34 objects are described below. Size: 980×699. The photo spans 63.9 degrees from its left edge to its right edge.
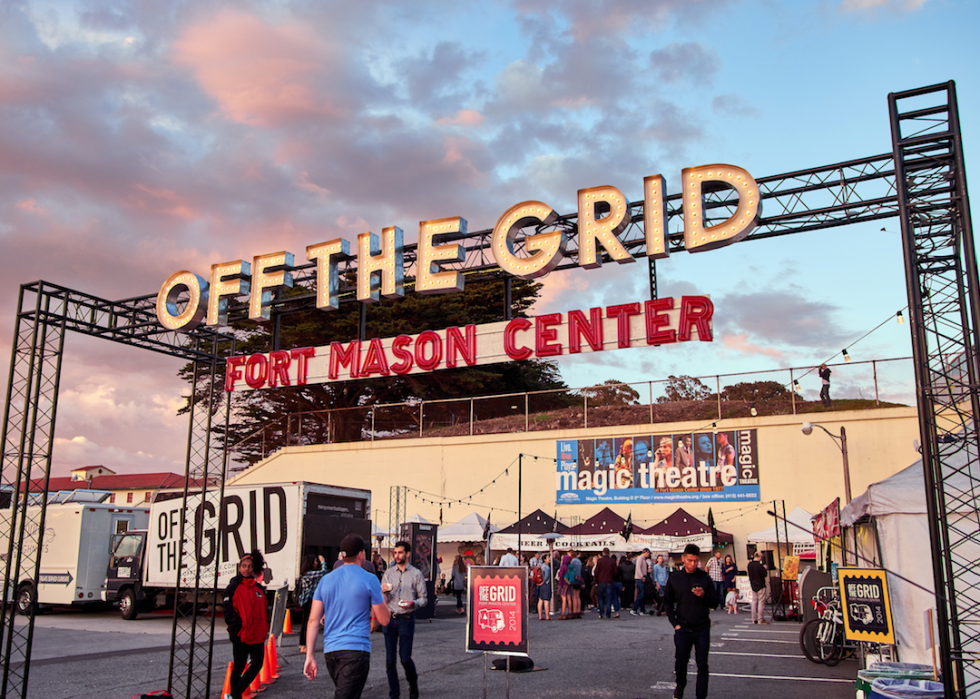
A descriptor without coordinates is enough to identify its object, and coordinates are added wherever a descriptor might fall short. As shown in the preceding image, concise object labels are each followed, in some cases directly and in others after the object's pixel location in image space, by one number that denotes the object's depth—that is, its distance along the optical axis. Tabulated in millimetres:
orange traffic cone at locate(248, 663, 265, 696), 9289
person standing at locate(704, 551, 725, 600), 21938
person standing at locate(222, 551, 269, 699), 7980
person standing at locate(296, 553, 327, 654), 13566
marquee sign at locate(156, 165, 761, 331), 17203
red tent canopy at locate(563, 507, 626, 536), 24922
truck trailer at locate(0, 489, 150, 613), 20594
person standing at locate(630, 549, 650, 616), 21422
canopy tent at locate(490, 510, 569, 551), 25031
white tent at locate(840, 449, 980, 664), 9078
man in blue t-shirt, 5820
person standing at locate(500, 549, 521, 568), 18297
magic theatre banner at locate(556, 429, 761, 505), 26953
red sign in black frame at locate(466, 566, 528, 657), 8484
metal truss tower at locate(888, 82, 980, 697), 7473
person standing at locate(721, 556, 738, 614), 22188
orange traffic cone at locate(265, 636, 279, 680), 10094
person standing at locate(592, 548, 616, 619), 20156
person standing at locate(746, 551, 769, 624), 18844
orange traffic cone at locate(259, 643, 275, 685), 9898
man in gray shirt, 8516
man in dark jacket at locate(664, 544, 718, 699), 8406
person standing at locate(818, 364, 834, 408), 26609
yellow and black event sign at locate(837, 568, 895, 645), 9375
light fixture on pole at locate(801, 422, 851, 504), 22612
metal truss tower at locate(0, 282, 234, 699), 9445
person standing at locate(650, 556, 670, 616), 21972
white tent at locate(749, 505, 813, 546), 24562
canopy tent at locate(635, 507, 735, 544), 24047
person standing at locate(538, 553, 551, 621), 19984
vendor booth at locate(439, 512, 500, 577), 26625
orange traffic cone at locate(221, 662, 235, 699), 8344
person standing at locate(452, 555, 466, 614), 20891
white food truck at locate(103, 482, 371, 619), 16328
